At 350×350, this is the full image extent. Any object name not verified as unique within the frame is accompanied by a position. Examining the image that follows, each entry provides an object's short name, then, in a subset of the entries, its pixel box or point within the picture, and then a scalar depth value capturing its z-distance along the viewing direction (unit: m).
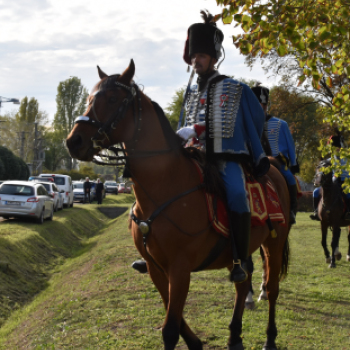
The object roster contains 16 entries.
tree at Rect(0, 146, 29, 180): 42.62
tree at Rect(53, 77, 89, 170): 78.69
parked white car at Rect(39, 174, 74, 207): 33.55
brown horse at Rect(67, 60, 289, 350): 4.36
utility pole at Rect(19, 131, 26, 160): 65.64
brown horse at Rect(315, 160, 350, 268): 12.44
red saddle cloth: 4.86
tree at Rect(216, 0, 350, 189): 5.06
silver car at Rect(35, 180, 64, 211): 28.80
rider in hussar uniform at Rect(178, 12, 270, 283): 4.95
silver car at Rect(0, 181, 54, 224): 21.00
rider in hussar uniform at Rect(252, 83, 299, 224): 7.17
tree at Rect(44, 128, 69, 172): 84.81
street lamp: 40.61
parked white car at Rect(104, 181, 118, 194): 62.84
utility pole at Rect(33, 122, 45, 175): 69.35
